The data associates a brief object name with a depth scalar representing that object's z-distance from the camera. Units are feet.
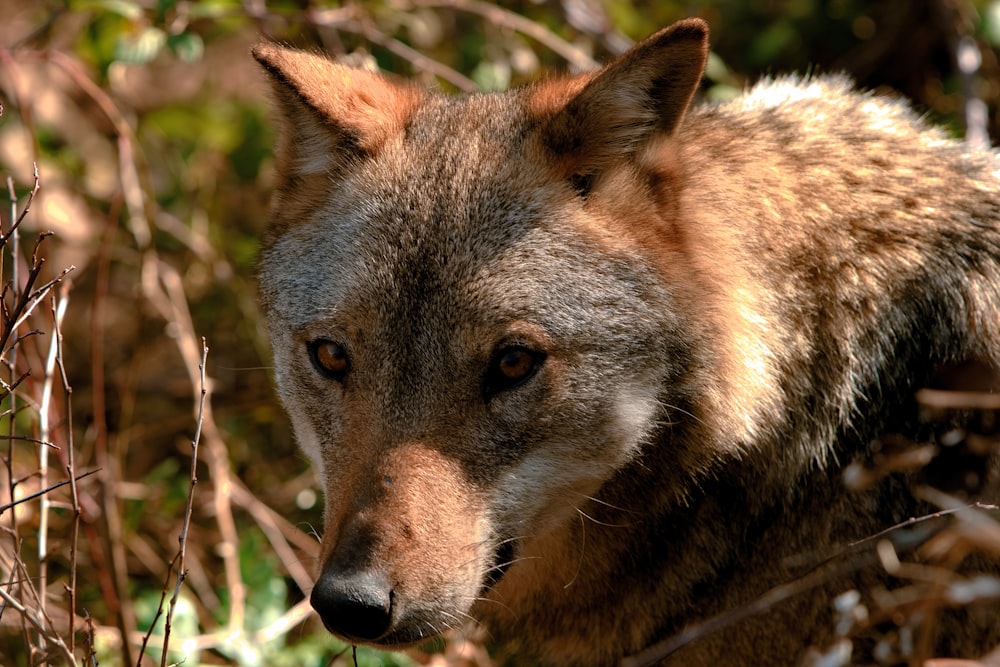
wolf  20.49
